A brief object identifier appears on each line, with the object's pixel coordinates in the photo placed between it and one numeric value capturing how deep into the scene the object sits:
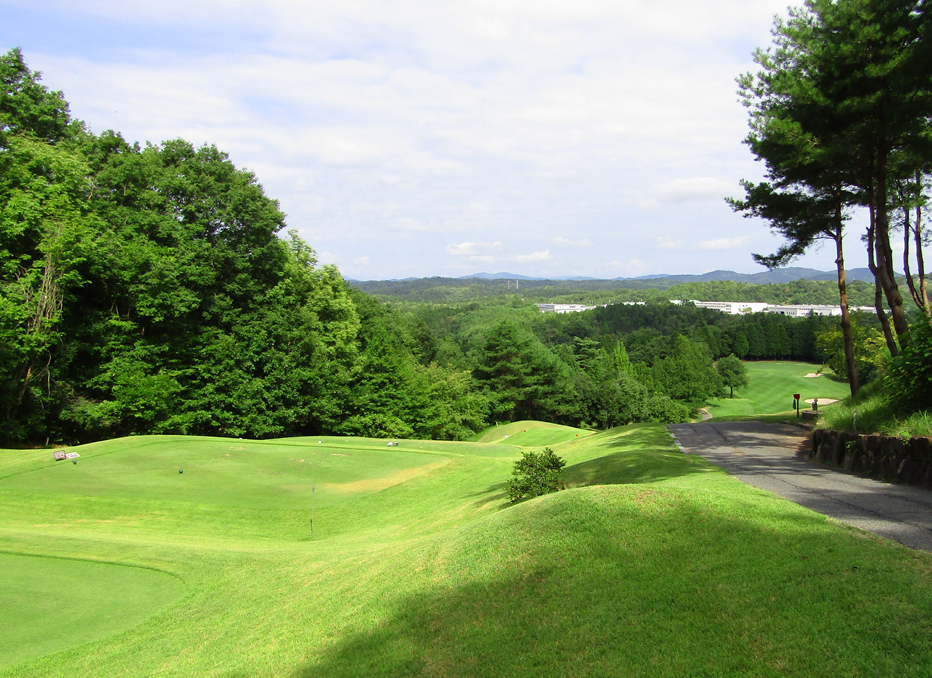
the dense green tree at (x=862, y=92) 13.73
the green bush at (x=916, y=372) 11.18
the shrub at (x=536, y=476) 12.16
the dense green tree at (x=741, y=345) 108.50
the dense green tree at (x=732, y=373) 86.44
